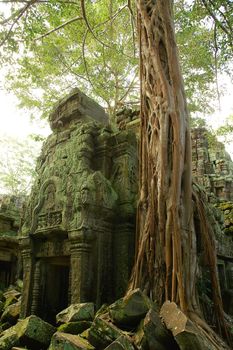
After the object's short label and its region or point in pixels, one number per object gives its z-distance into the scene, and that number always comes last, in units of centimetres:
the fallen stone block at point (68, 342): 257
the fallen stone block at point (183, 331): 232
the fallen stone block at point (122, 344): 234
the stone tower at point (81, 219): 416
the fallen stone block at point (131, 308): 283
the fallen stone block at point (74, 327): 320
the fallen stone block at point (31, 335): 313
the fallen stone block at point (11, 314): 476
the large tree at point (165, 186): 336
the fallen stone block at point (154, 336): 250
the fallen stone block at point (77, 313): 335
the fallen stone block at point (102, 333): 270
